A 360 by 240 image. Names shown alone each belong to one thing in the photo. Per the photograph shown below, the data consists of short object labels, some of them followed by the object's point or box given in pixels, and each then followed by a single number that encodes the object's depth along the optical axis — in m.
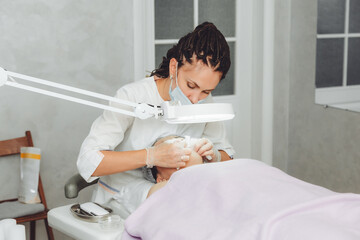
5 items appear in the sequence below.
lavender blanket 1.39
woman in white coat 1.88
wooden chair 2.68
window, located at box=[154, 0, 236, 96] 3.30
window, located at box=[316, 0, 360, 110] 3.18
